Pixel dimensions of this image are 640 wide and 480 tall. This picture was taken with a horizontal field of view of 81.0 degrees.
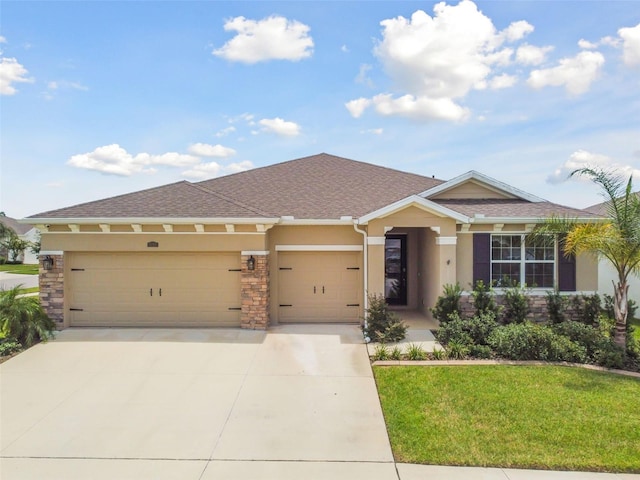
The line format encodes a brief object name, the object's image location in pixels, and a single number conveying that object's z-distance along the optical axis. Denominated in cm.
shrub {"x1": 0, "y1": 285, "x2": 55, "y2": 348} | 863
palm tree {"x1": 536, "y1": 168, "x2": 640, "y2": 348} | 781
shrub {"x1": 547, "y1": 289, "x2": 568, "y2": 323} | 986
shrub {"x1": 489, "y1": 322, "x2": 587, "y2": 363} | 767
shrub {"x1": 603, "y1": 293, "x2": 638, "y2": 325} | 956
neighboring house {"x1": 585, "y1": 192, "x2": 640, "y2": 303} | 1414
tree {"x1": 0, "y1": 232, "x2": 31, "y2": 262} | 3800
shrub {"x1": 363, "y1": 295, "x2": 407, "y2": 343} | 881
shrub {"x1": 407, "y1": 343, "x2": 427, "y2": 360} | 770
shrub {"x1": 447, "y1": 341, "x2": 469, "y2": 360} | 777
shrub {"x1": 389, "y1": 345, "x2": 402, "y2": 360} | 772
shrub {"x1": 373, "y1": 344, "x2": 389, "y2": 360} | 770
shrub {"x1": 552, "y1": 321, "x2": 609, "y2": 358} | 791
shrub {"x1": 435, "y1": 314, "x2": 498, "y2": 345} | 833
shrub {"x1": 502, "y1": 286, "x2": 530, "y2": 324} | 957
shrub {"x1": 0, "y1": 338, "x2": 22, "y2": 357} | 809
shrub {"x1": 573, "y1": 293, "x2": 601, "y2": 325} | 984
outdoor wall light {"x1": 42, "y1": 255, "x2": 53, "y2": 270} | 982
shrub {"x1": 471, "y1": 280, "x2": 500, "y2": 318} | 942
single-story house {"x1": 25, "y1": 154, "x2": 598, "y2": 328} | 977
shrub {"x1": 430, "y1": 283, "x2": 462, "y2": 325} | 941
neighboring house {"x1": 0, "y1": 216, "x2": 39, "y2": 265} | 3938
